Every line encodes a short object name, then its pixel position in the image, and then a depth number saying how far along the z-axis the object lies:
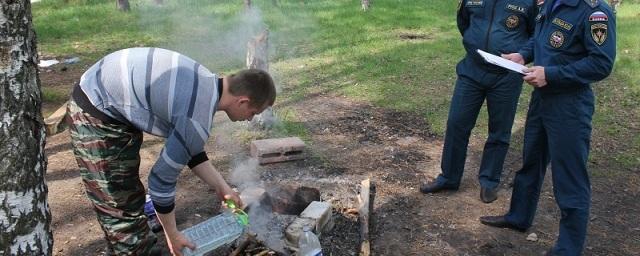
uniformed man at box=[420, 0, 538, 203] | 4.24
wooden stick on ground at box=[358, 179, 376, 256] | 3.75
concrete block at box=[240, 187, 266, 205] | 3.99
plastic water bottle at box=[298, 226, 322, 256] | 3.34
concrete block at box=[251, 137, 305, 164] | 5.09
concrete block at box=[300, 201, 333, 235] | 3.78
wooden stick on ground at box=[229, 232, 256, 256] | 3.50
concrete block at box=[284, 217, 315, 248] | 3.59
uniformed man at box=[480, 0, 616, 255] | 3.30
